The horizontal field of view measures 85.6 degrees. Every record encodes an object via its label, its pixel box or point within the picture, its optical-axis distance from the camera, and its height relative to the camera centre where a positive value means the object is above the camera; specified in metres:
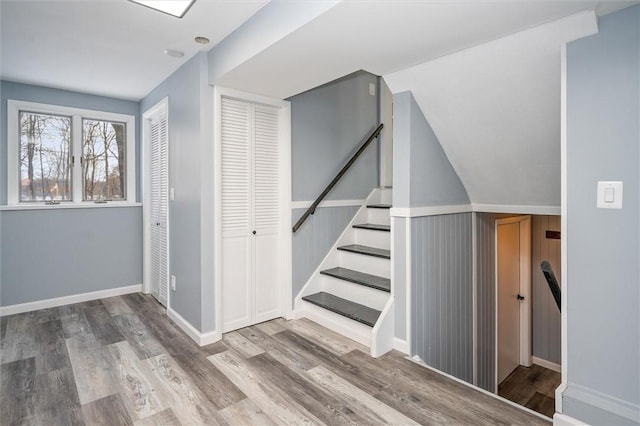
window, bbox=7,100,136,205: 3.58 +0.60
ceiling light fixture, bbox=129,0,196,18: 1.99 +1.20
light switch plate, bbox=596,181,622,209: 1.57 +0.06
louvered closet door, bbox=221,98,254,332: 2.96 -0.06
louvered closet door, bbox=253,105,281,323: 3.17 -0.04
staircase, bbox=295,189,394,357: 2.71 -0.71
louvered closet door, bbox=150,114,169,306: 3.64 +0.02
